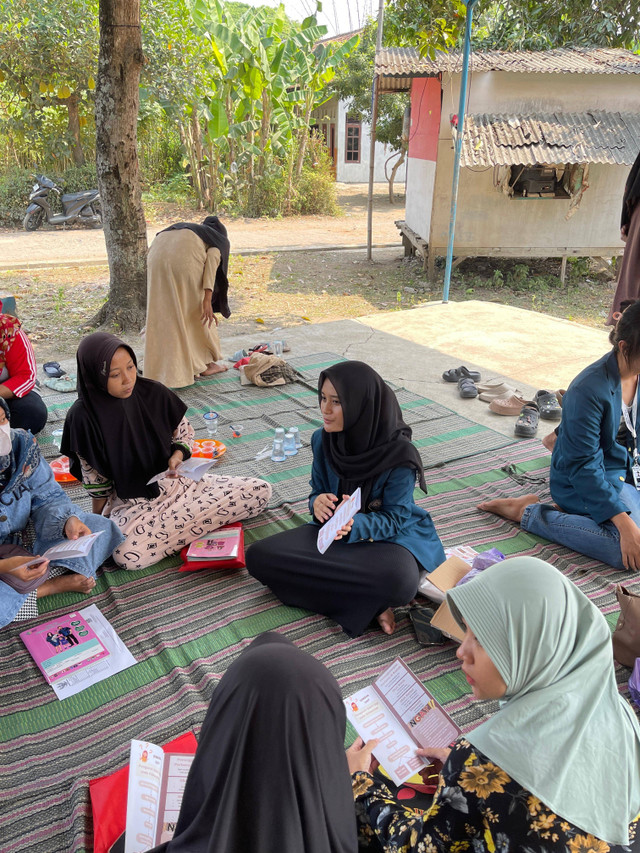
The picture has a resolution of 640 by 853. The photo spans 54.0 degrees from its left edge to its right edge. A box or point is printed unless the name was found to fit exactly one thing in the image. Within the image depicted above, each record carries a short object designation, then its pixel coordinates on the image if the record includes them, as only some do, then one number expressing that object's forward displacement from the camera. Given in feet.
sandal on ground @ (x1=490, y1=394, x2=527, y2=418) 15.21
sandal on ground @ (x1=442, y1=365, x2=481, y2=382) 17.22
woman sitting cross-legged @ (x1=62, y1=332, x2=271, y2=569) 9.56
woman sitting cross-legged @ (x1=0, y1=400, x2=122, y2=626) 8.51
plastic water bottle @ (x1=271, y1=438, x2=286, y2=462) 13.35
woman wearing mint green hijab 3.83
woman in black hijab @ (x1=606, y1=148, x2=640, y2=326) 14.82
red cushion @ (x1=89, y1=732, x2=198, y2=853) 5.67
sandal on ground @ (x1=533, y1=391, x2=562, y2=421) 14.85
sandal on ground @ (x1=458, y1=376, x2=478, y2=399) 16.24
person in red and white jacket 12.91
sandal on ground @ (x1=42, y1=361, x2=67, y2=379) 17.42
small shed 28.19
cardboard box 7.97
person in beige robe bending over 16.33
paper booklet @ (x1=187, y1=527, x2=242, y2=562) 9.52
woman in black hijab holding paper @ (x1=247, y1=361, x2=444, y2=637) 8.33
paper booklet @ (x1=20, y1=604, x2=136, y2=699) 7.68
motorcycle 42.24
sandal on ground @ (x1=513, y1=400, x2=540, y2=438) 14.10
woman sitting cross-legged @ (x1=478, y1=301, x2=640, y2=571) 9.21
